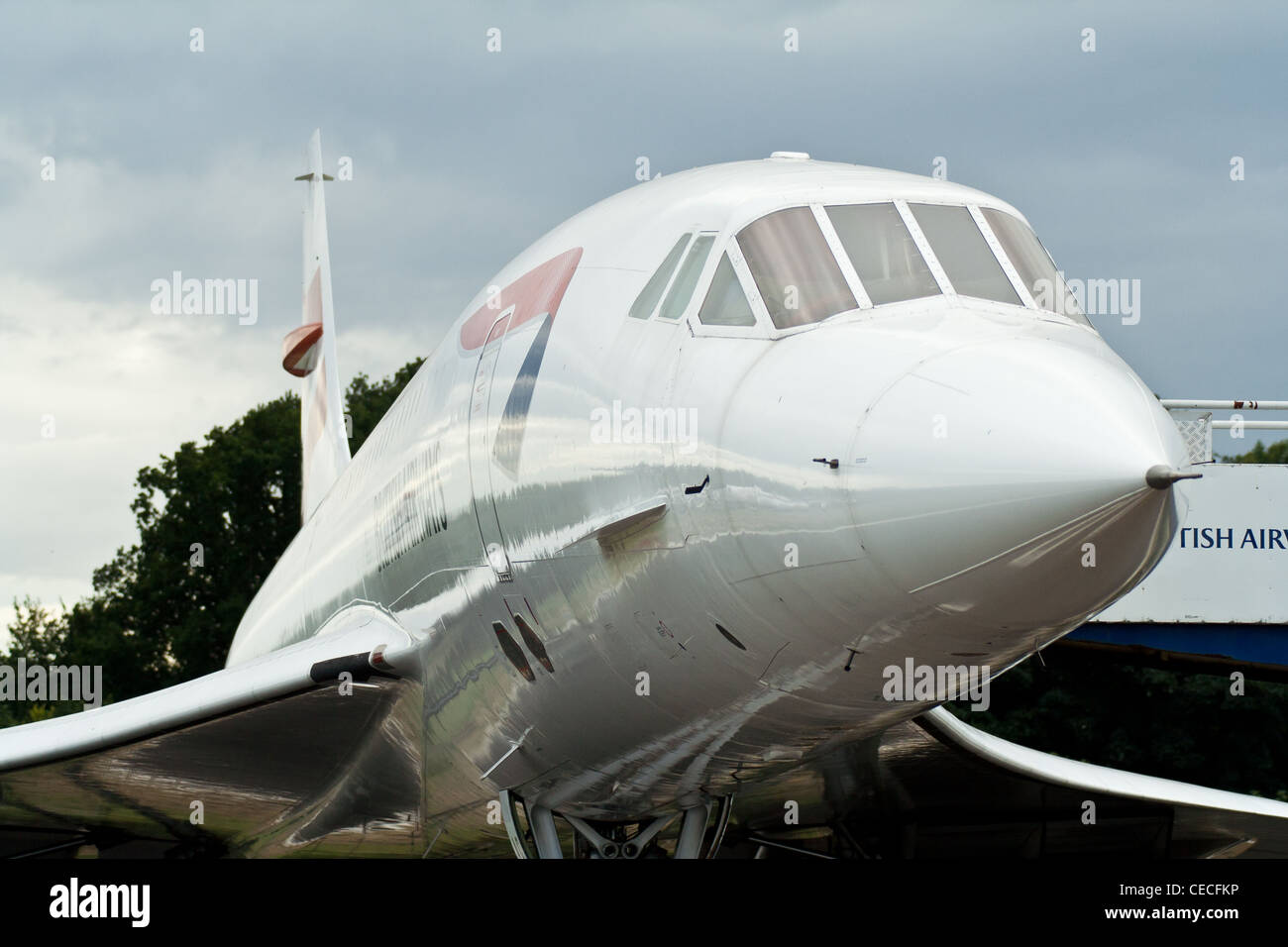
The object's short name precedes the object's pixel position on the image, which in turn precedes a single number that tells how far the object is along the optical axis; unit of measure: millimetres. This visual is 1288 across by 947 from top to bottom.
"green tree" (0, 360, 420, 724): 46125
